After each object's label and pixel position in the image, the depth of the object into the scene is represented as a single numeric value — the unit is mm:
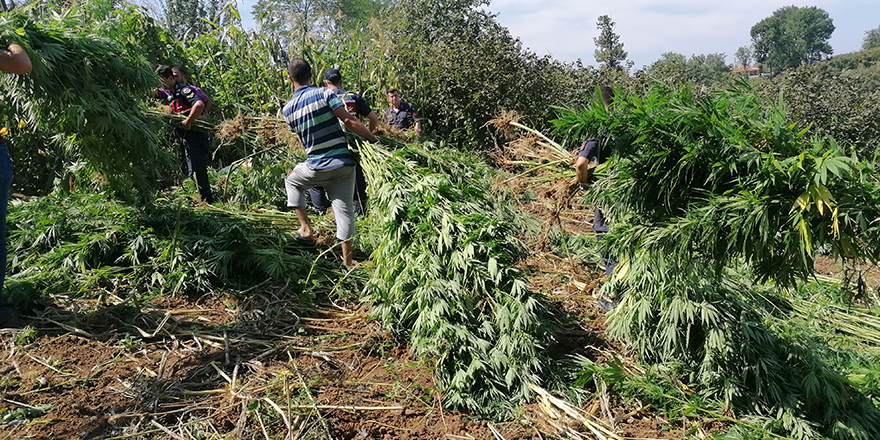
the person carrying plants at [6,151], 3188
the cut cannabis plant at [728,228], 2191
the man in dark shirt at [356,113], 4949
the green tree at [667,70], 13711
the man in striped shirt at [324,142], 4324
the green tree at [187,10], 24203
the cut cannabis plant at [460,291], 2887
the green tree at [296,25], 9023
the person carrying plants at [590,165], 3713
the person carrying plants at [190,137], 6098
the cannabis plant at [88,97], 3678
